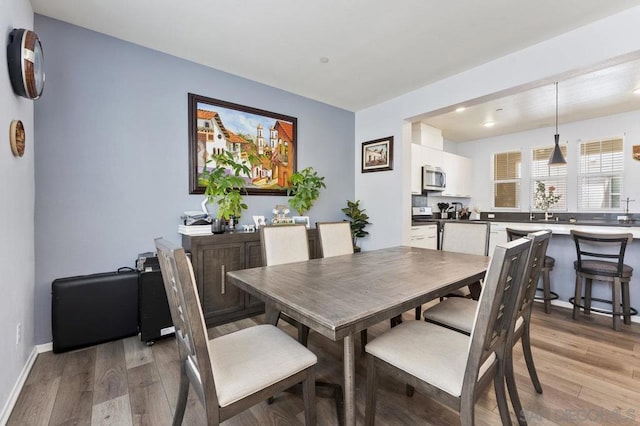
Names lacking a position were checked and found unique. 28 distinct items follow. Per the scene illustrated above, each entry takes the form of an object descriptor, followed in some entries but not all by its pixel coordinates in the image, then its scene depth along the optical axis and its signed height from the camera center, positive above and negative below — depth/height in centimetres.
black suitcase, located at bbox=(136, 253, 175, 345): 225 -80
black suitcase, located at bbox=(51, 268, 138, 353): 208 -80
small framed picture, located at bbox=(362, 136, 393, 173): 390 +76
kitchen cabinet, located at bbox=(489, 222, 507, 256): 446 -43
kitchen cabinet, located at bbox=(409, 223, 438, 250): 436 -47
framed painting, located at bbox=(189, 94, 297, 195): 291 +77
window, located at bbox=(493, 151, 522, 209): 545 +56
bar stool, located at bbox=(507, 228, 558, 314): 301 -80
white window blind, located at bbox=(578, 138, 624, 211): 442 +53
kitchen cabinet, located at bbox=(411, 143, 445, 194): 448 +77
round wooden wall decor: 163 +42
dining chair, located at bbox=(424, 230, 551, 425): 136 -68
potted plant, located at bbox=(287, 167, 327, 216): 346 +22
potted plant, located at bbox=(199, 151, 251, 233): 270 +18
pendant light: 375 +67
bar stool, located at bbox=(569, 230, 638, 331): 256 -60
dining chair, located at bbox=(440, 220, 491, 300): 246 -29
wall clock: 161 +86
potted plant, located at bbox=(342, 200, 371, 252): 416 -21
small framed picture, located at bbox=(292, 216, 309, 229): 346 -16
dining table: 110 -41
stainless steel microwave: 461 +48
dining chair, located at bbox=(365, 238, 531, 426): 100 -65
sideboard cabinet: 261 -59
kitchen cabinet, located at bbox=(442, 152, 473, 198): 526 +63
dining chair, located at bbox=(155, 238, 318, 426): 99 -65
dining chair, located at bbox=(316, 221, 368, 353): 253 -30
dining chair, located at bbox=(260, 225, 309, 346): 211 -30
